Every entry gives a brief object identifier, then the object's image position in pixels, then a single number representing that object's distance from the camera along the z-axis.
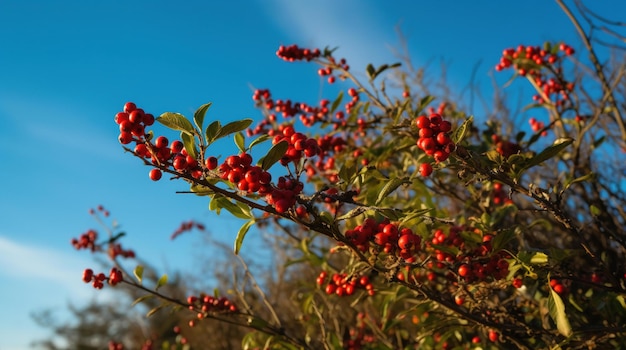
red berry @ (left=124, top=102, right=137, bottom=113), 0.49
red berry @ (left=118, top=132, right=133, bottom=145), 0.48
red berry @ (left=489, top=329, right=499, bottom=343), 0.66
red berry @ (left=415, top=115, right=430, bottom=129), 0.50
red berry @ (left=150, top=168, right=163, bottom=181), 0.49
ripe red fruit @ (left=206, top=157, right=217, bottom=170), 0.49
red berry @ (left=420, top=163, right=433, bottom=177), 0.53
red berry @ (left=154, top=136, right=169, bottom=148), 0.49
